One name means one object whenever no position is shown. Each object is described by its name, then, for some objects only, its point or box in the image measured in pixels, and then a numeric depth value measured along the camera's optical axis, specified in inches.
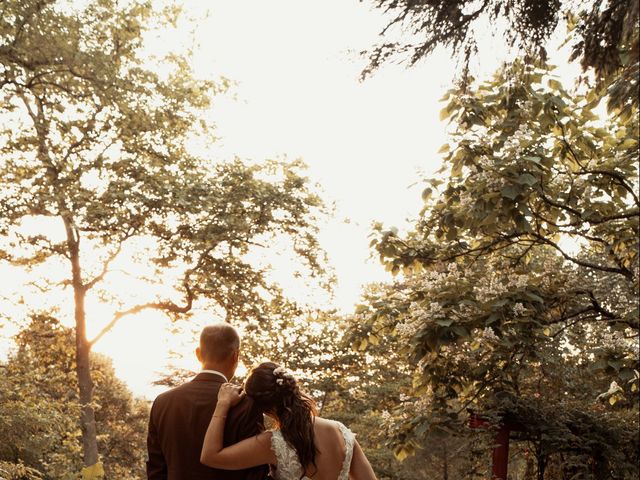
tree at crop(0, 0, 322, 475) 559.8
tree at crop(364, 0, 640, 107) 116.1
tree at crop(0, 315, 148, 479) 434.3
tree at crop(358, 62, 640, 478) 262.2
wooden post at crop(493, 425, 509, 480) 371.6
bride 129.3
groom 128.2
